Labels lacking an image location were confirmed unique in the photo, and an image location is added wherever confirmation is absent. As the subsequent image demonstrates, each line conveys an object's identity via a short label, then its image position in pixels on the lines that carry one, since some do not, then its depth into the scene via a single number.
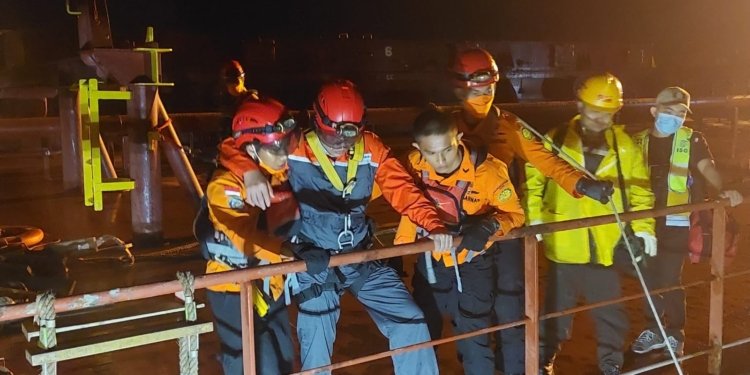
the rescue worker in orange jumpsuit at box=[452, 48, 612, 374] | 4.22
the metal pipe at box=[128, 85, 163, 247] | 6.95
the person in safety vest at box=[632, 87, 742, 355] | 4.53
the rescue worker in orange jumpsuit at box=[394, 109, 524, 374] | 3.69
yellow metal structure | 6.51
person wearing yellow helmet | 4.34
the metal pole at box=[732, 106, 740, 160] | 11.30
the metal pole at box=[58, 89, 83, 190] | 8.05
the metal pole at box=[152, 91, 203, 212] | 7.07
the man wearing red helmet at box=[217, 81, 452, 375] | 3.48
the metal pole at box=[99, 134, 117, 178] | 7.21
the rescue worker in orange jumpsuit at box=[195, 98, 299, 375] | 3.36
